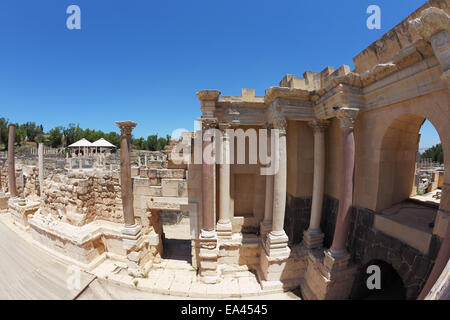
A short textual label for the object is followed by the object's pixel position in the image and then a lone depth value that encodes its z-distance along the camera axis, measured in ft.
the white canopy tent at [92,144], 79.36
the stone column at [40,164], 40.57
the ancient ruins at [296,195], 13.35
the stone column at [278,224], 20.10
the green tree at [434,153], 103.57
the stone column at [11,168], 39.32
